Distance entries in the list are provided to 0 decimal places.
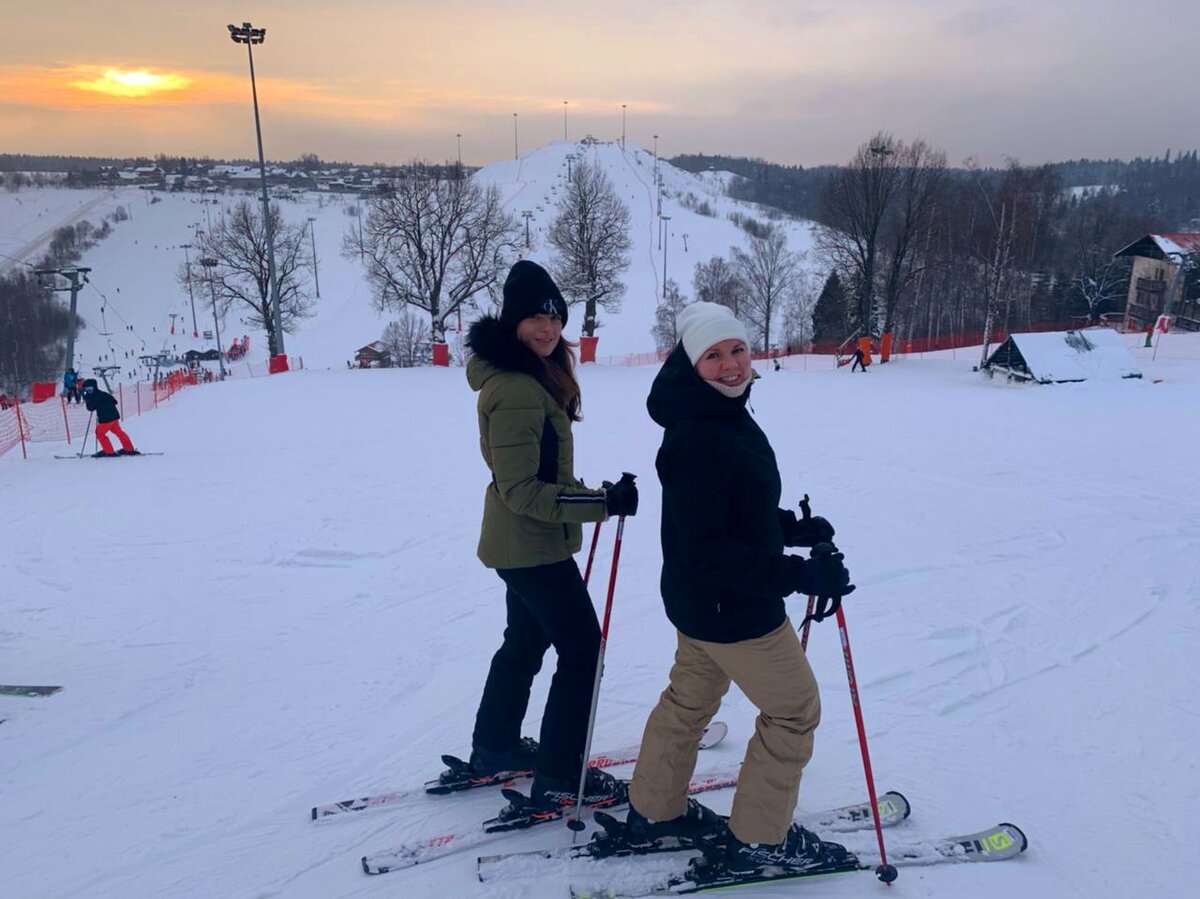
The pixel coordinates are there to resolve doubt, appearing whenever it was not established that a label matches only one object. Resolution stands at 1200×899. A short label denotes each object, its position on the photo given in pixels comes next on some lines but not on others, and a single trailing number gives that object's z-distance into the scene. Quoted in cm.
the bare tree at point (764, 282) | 5656
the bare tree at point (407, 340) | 5109
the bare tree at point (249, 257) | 3447
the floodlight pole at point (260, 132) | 2212
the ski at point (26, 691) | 420
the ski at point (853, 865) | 257
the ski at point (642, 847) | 271
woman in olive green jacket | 273
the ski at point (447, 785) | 312
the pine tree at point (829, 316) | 4984
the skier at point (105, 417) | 1055
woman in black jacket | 222
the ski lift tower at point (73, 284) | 2211
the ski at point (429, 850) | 276
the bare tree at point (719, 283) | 5916
